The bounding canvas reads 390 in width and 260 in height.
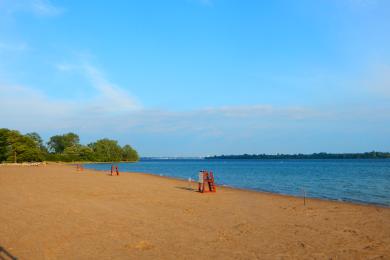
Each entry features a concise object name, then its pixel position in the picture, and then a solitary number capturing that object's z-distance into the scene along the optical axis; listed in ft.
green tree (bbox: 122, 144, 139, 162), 582.35
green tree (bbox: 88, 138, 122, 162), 518.37
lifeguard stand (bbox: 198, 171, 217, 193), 80.53
